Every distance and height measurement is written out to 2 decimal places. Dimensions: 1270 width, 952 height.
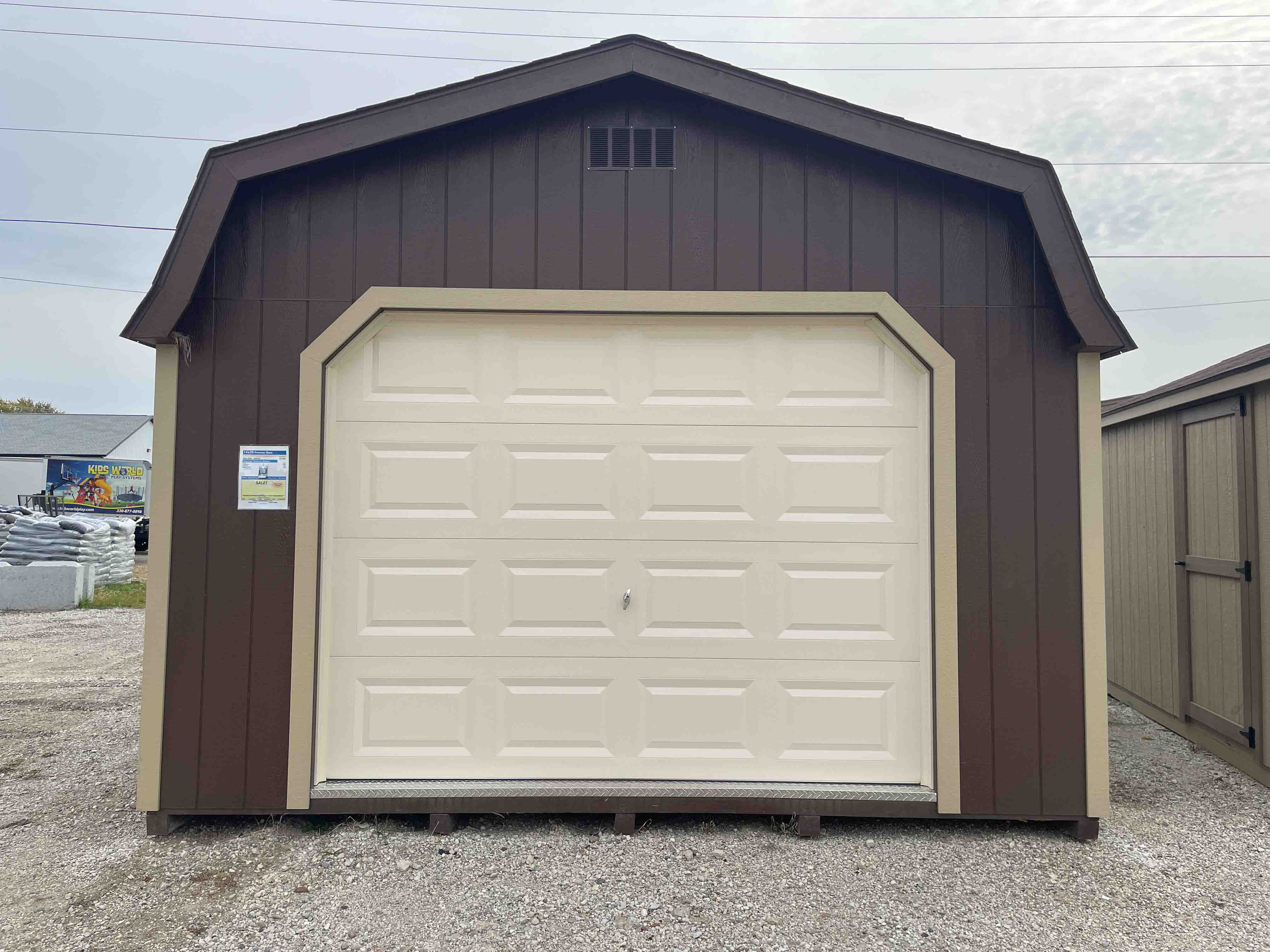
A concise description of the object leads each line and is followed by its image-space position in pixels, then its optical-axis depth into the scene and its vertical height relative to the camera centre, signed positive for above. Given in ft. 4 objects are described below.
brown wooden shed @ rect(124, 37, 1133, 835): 10.22 +0.71
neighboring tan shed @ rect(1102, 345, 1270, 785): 12.59 -0.66
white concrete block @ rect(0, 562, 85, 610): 31.24 -3.62
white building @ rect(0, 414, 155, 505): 88.28 +9.53
